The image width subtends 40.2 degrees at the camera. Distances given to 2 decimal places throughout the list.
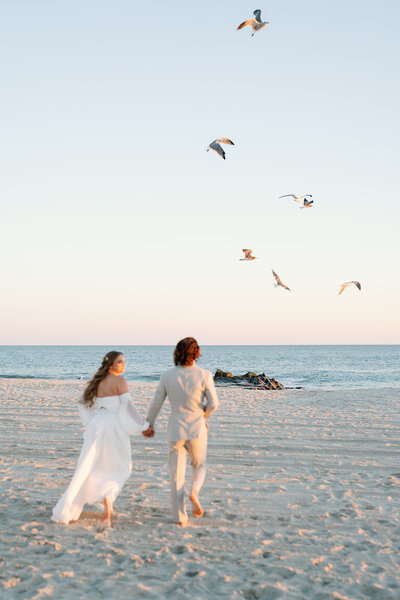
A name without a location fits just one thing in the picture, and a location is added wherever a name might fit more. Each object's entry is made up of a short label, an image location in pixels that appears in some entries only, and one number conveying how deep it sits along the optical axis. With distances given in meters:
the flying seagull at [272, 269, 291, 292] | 12.68
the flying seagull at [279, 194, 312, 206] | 14.41
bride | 5.30
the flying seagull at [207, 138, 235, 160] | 11.56
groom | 5.32
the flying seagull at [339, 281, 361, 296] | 14.00
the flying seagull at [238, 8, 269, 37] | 10.66
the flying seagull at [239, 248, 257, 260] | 13.66
